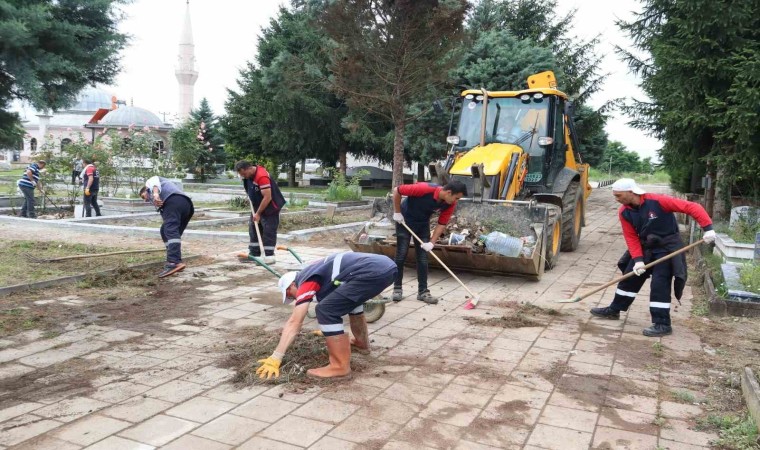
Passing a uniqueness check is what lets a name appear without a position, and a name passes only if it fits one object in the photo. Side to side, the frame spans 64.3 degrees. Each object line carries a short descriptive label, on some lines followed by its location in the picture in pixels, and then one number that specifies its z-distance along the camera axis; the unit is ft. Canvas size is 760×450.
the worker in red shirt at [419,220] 22.82
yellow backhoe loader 26.84
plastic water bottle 25.81
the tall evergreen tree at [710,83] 34.86
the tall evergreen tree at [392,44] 52.08
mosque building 186.19
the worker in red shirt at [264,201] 28.22
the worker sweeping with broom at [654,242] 19.12
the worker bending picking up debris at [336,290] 14.07
